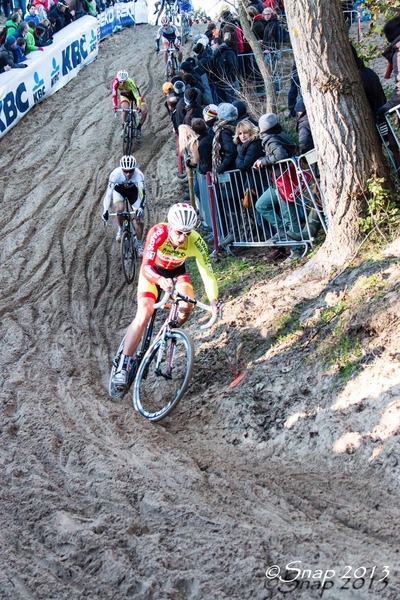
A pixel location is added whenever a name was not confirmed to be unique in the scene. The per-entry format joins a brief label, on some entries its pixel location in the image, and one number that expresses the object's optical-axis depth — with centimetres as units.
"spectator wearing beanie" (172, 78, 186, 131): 1412
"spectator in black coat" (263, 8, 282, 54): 1524
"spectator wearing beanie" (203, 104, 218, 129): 1108
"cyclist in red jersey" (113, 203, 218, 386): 696
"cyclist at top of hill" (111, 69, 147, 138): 1645
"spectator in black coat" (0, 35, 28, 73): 1772
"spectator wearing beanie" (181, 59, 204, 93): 1443
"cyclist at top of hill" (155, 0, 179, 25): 2658
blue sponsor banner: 2666
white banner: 1780
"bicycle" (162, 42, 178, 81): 2133
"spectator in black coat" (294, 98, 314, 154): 860
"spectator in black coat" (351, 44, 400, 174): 781
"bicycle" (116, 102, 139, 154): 1644
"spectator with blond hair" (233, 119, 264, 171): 935
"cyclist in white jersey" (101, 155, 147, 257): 1091
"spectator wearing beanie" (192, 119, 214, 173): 1054
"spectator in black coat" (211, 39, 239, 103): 1509
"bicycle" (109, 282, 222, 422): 655
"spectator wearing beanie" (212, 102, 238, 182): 998
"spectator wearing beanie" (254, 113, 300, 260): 884
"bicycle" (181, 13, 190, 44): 2612
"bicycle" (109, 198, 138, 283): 1081
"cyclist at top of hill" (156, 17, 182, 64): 2098
